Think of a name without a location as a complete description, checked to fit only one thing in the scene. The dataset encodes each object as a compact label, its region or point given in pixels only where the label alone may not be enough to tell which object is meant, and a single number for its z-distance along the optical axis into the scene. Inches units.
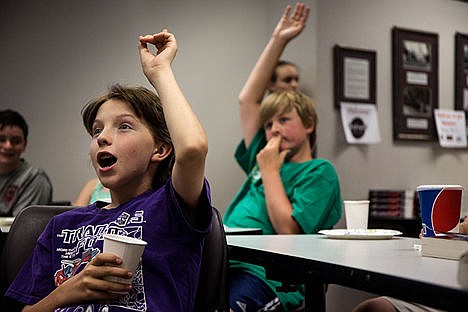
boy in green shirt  68.4
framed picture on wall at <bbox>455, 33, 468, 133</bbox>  145.7
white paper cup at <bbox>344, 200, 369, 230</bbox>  58.5
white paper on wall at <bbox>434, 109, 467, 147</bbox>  142.1
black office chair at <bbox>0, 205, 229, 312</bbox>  47.6
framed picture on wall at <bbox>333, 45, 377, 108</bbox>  127.5
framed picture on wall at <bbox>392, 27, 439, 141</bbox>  136.3
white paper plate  53.4
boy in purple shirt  42.1
